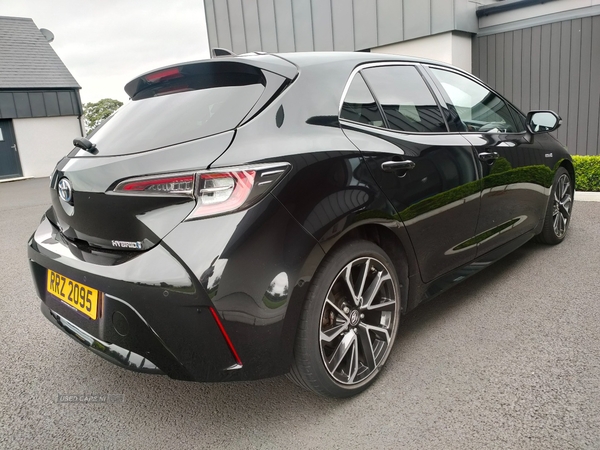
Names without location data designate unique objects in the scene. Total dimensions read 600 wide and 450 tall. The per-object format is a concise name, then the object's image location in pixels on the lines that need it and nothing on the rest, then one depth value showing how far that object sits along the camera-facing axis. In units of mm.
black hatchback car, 1789
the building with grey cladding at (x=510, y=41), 8008
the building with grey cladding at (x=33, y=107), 20812
